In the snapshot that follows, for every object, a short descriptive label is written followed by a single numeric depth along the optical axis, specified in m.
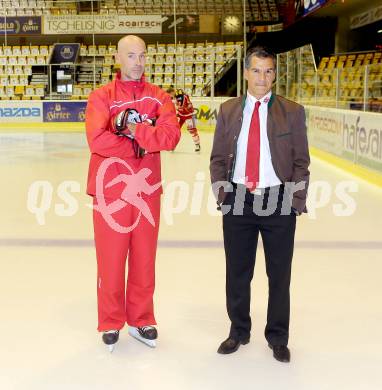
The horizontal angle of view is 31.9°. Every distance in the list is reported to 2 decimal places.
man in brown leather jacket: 2.82
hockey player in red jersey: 12.61
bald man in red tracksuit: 2.86
